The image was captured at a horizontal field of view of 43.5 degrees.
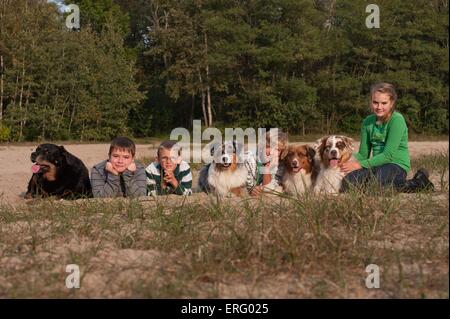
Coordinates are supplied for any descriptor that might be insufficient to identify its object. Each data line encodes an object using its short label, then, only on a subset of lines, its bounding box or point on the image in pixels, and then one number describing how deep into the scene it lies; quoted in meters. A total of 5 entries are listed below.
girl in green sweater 6.31
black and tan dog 7.07
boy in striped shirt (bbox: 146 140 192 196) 6.99
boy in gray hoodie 6.63
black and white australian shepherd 6.71
